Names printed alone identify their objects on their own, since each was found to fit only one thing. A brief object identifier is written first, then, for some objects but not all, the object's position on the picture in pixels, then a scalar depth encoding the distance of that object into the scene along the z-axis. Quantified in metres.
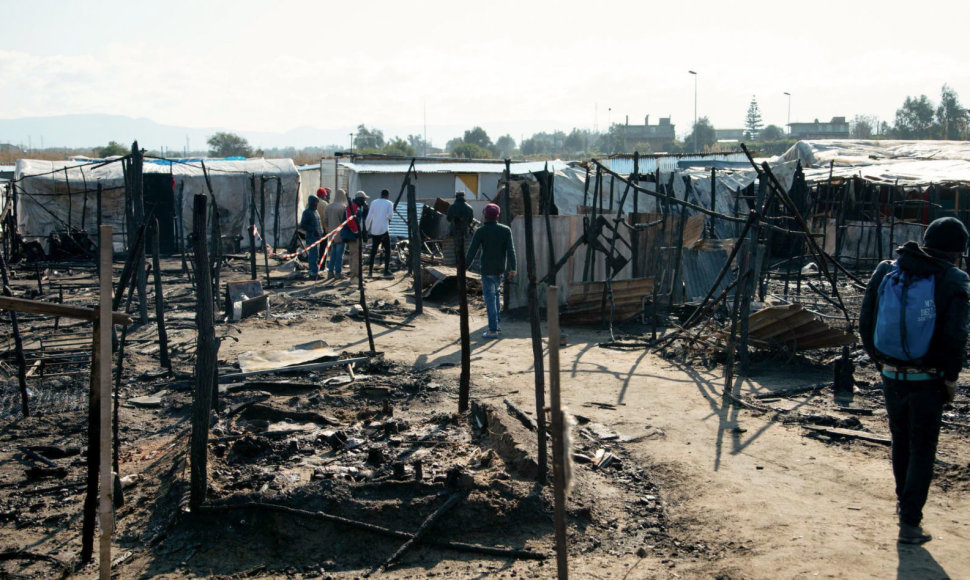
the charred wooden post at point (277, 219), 22.91
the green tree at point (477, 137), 102.76
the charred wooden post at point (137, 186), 10.55
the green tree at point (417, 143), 151.38
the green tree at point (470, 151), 77.47
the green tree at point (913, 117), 67.75
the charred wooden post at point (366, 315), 9.51
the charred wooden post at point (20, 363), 7.05
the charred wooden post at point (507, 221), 12.57
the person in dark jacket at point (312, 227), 16.77
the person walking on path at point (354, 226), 16.20
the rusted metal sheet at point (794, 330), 8.69
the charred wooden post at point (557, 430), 3.70
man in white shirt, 16.58
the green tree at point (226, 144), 80.31
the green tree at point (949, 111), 61.09
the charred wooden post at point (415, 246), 12.95
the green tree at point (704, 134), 89.31
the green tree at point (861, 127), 81.18
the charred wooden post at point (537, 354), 5.32
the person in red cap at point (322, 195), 19.59
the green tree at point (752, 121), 99.69
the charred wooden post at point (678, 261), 11.53
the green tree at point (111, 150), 56.06
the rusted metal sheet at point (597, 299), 11.84
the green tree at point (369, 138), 109.50
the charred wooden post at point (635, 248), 12.63
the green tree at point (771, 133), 104.56
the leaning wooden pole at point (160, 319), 8.62
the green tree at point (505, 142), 152.38
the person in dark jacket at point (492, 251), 10.88
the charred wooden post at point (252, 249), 15.03
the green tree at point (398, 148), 76.19
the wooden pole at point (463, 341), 7.07
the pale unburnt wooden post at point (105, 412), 3.84
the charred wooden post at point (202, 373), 5.01
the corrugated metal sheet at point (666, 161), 29.59
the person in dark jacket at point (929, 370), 4.43
